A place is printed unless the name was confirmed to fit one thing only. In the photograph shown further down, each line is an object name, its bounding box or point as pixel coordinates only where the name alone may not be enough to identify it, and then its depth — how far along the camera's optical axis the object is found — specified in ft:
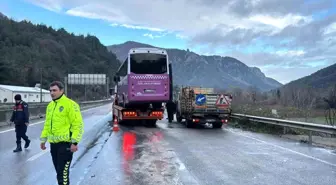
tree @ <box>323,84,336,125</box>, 75.46
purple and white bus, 69.56
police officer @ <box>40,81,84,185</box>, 18.63
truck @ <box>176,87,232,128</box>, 66.95
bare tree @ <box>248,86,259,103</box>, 188.89
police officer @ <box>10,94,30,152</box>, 38.50
